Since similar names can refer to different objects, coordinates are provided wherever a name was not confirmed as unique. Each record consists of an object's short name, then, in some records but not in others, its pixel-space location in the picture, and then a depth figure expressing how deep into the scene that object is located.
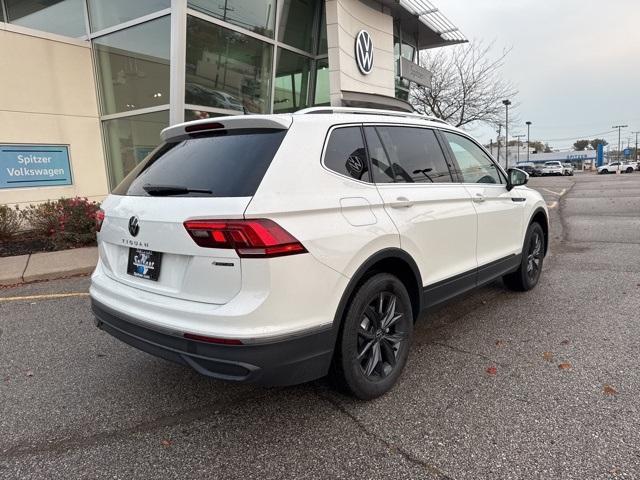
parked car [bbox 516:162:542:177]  52.08
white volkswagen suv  2.25
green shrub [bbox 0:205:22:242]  7.84
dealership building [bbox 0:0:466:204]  9.69
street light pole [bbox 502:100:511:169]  29.67
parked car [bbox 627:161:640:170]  62.55
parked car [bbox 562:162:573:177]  52.88
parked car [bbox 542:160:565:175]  52.00
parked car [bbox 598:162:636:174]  60.91
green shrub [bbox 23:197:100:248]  7.80
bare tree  24.91
